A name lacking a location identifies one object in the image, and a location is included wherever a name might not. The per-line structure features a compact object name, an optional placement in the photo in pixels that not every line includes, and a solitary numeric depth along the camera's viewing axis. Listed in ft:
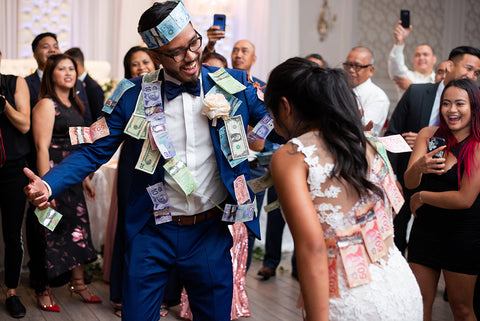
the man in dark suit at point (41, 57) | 14.92
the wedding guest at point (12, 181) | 12.51
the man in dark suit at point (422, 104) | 13.00
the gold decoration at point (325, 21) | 27.84
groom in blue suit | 7.10
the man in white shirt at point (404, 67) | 16.70
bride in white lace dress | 5.10
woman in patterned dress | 12.72
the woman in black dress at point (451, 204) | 9.21
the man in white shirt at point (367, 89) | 15.69
